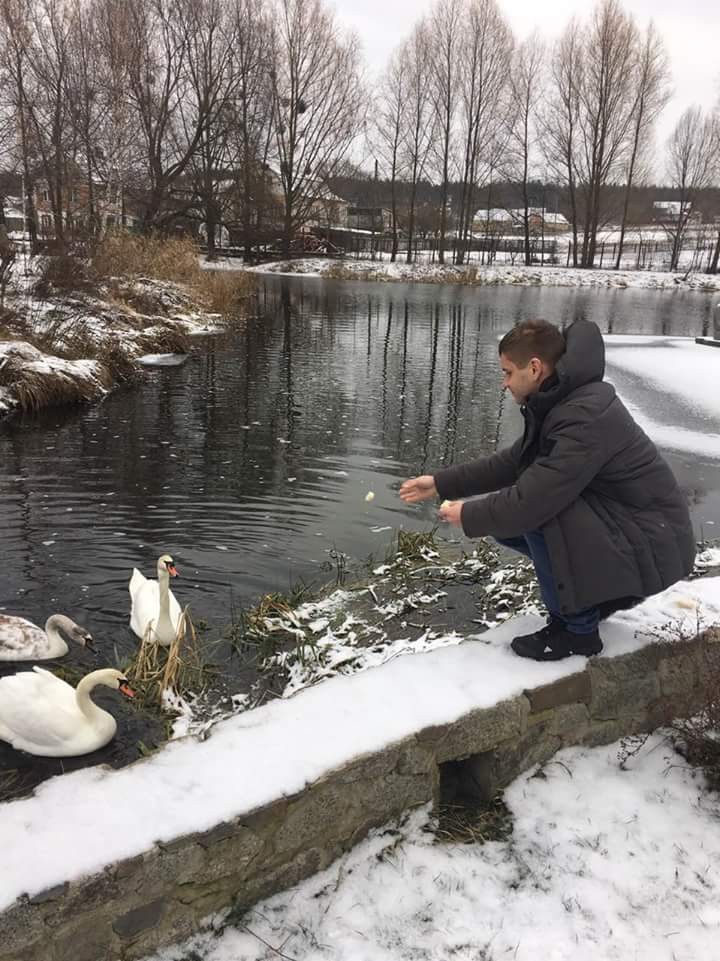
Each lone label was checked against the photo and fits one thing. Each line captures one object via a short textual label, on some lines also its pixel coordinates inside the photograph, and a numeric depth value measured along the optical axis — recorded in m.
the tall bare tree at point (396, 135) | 44.52
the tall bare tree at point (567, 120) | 42.75
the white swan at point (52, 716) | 2.89
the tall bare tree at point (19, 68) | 22.39
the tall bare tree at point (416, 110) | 43.78
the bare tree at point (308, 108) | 39.09
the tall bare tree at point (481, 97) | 42.69
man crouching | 2.39
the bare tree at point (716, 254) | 44.01
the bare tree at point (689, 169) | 47.38
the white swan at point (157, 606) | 3.69
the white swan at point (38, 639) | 3.71
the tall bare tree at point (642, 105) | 42.59
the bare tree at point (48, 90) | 23.98
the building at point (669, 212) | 50.53
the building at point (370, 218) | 56.29
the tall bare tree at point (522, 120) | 43.94
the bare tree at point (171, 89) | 32.00
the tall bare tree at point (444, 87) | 42.94
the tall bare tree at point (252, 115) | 35.56
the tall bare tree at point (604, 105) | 41.75
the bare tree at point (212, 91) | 33.75
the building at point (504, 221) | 54.44
